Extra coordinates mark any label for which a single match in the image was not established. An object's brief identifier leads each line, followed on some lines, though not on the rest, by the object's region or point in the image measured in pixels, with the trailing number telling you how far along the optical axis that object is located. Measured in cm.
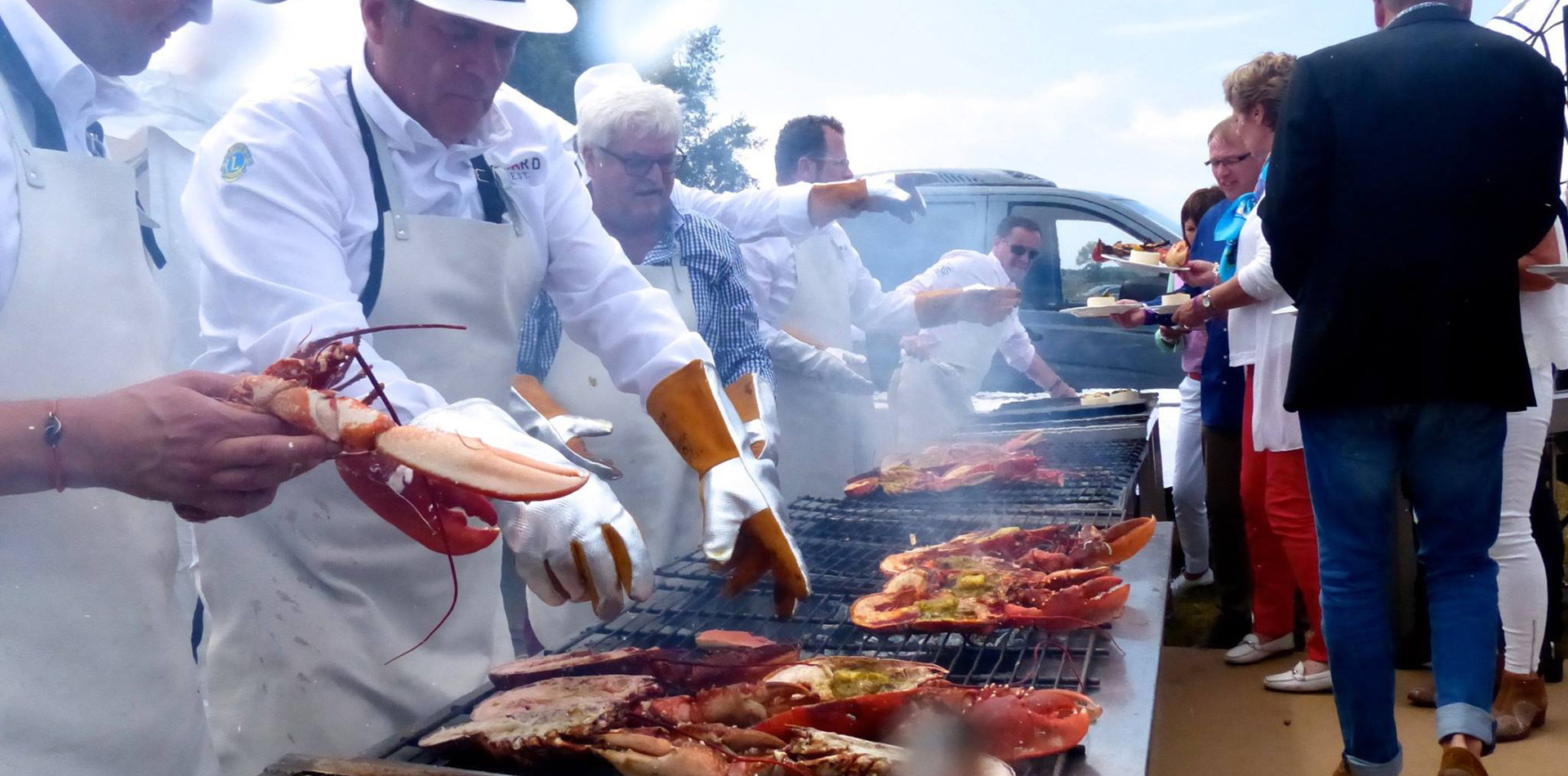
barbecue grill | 183
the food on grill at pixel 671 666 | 196
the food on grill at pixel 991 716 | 161
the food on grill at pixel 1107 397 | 596
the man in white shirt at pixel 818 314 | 504
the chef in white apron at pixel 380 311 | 195
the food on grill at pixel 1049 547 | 270
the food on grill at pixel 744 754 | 153
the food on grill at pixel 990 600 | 223
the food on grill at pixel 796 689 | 177
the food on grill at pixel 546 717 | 162
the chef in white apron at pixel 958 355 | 625
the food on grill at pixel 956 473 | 414
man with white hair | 354
